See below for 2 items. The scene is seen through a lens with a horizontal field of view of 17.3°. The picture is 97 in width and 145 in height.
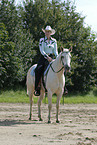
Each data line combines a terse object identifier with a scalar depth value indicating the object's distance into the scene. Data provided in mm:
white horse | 10523
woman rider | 11391
